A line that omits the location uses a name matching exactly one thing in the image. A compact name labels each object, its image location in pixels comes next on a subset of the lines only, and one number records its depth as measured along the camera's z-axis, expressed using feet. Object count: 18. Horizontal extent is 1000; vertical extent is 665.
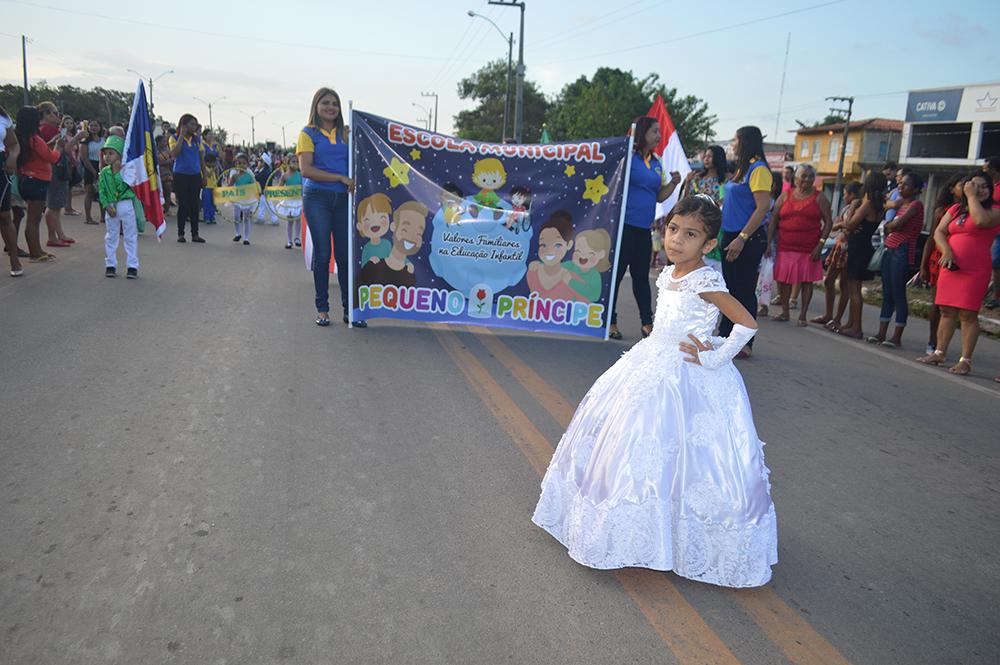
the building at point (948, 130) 145.28
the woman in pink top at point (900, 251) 27.43
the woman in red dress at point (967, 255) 22.49
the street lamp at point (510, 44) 136.77
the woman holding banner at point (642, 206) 23.67
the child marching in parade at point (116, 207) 29.27
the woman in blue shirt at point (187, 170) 41.57
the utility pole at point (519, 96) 120.67
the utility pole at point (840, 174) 164.14
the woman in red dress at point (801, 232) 29.78
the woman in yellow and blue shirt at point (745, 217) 21.72
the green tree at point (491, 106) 288.71
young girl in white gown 9.80
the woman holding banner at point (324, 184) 23.00
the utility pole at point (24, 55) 155.94
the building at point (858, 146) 201.16
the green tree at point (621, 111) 194.59
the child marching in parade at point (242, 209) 44.98
